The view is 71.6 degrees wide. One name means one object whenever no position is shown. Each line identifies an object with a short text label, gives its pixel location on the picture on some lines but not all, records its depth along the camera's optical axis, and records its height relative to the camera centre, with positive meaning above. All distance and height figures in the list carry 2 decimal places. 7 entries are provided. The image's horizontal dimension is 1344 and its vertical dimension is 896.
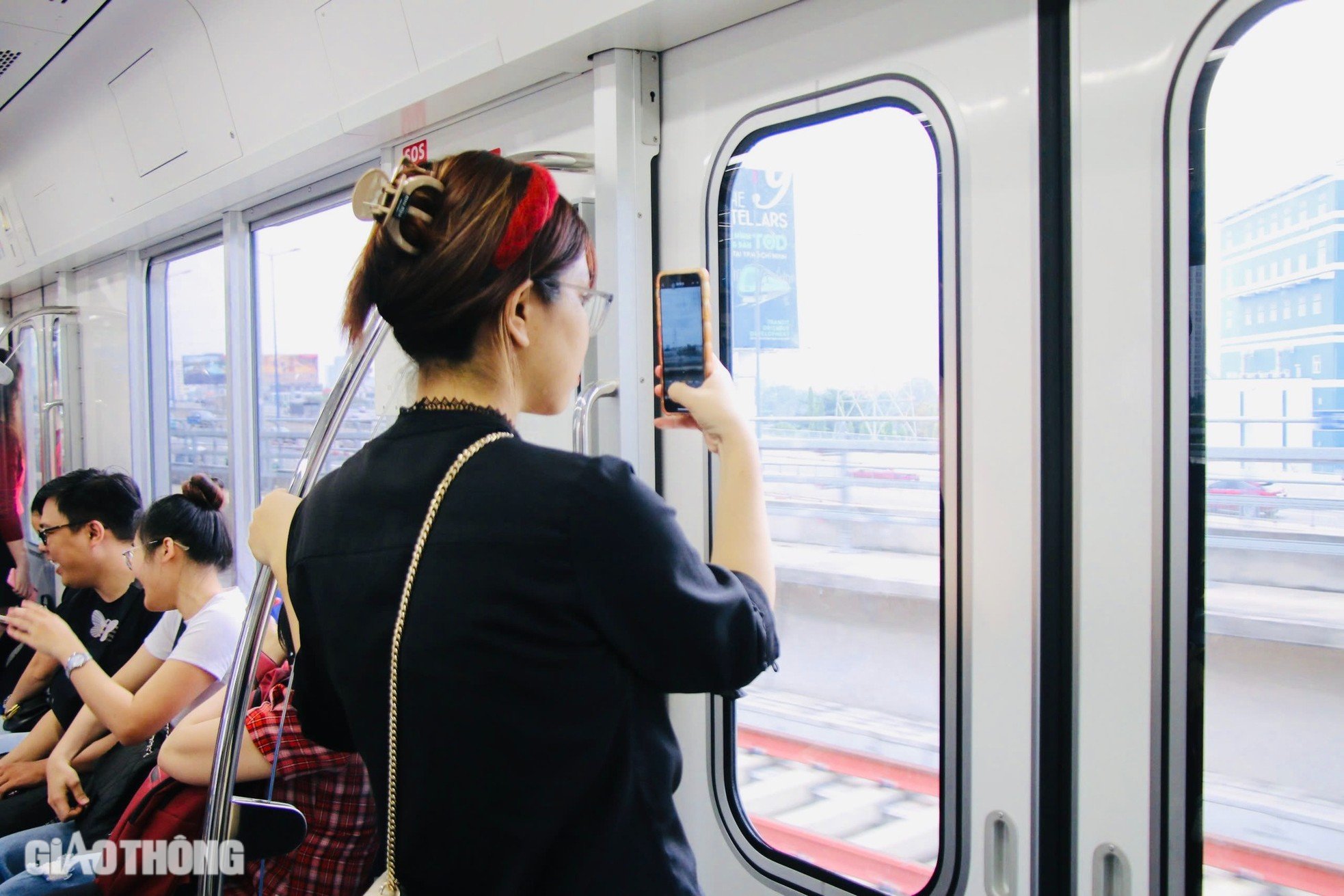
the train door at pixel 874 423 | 1.41 +0.01
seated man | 3.11 -0.57
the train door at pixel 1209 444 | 1.17 -0.02
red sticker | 2.53 +0.77
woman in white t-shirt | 2.58 -0.61
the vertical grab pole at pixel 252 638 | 1.71 -0.39
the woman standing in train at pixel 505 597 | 0.87 -0.16
